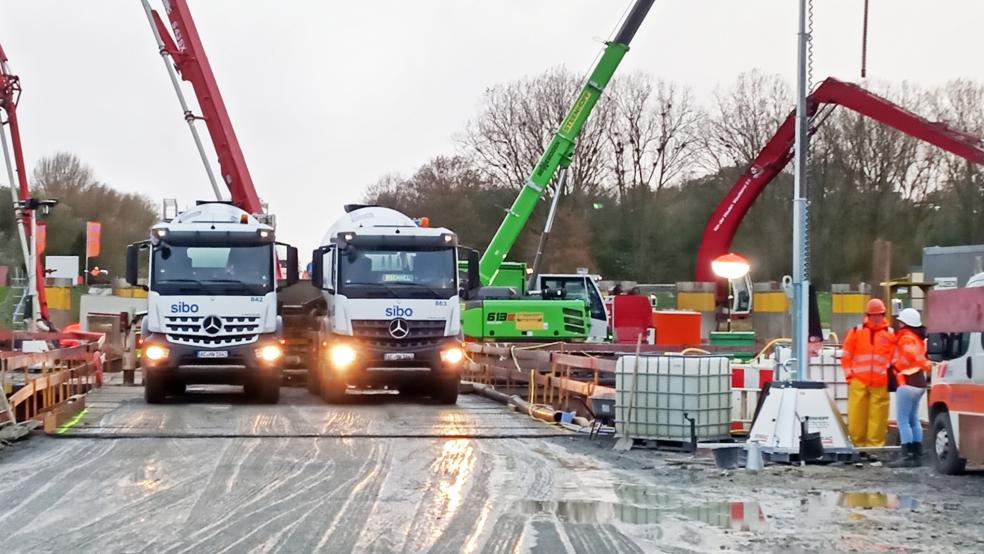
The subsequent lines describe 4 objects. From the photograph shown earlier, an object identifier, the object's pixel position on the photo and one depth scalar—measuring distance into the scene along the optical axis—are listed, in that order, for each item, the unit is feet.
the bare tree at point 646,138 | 211.61
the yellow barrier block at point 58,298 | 165.48
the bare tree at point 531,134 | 212.84
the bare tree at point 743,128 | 197.34
